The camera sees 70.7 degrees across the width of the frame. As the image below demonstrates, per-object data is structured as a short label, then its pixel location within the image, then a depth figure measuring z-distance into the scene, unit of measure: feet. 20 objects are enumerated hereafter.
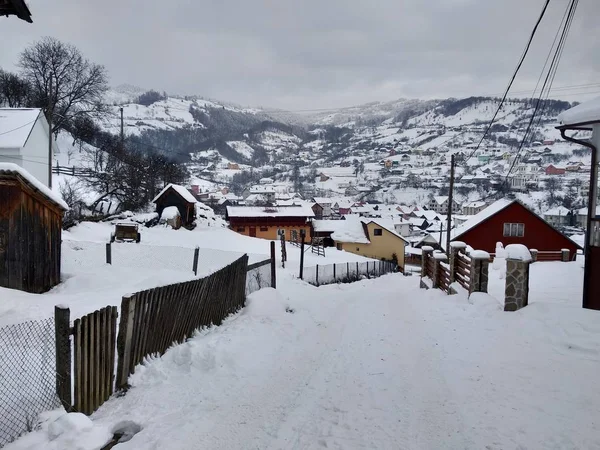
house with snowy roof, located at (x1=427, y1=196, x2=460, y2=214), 468.09
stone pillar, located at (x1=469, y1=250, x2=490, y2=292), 33.32
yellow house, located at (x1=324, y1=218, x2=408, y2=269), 174.50
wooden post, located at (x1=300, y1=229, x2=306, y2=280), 66.59
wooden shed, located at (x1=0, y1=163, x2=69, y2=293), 30.42
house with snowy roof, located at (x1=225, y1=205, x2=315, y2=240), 192.13
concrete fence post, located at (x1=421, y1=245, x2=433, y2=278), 56.36
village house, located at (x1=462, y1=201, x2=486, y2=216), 406.37
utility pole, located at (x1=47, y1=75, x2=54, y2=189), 93.85
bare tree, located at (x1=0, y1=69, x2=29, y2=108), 137.59
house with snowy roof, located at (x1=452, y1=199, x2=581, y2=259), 115.85
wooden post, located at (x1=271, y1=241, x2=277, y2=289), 41.31
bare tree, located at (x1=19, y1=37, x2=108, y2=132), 127.54
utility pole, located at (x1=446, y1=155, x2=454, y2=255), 91.79
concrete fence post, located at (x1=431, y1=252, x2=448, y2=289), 48.03
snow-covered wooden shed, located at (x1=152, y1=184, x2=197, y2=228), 123.95
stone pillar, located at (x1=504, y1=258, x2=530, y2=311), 28.48
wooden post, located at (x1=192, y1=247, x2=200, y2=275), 41.62
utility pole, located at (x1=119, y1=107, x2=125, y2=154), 153.89
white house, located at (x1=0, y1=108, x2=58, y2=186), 94.90
